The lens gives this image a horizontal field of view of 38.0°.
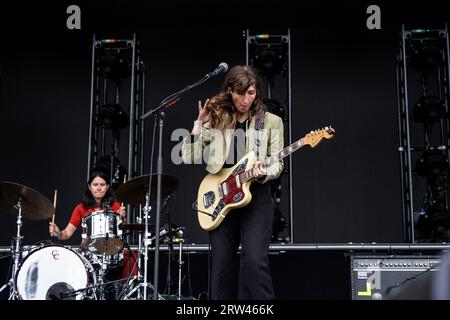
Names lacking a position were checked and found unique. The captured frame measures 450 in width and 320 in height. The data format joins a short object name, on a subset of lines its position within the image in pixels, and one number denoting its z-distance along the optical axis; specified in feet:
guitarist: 12.44
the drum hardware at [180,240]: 18.67
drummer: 21.59
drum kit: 17.63
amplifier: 17.61
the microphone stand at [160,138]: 12.00
